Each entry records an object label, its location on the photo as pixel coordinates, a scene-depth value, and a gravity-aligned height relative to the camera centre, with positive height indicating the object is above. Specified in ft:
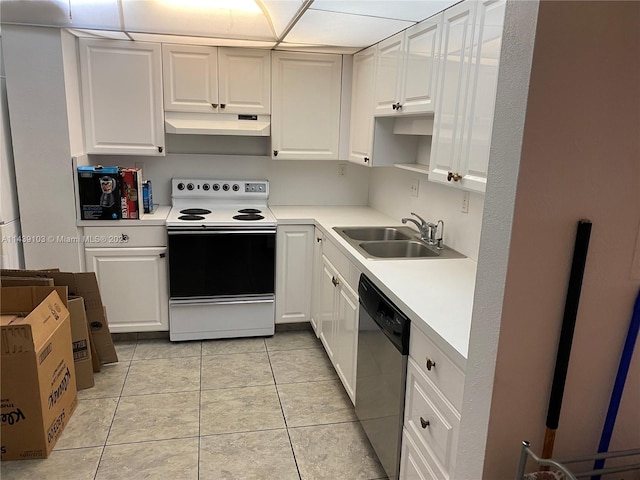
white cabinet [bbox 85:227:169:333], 10.31 -3.09
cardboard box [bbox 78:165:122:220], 9.95 -1.30
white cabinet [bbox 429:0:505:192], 5.77 +0.67
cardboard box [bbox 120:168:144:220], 10.22 -1.30
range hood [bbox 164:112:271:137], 10.77 +0.25
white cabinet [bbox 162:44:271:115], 10.59 +1.24
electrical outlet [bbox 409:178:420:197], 10.12 -0.95
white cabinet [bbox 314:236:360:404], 8.12 -3.25
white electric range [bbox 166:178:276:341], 10.39 -3.05
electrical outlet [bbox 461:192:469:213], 8.12 -0.98
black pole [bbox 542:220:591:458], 3.40 -1.30
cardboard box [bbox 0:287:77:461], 6.78 -3.73
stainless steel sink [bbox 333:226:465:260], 8.50 -1.93
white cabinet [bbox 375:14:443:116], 7.34 +1.22
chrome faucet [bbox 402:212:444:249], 8.78 -1.66
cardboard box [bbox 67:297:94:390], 8.77 -3.95
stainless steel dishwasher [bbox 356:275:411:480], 6.01 -3.15
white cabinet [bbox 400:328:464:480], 4.80 -2.91
